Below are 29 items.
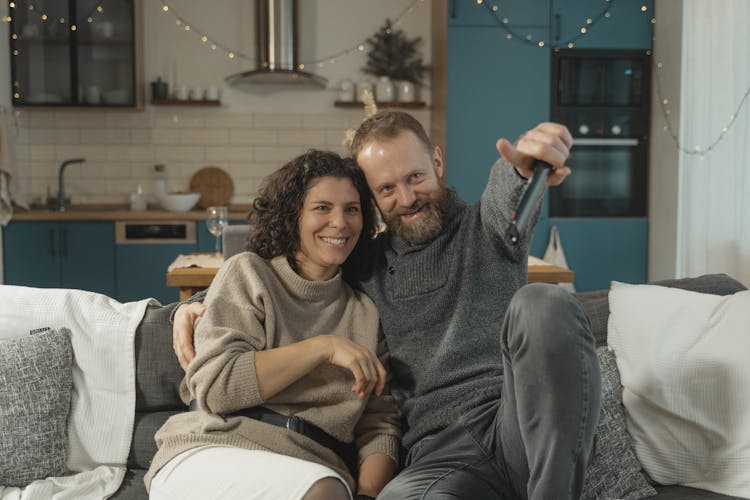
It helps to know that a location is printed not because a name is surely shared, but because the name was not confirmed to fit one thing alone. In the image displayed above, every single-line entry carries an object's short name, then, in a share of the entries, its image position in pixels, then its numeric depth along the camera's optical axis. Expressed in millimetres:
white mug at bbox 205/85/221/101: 5391
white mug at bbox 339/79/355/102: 5453
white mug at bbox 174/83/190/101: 5328
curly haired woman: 1584
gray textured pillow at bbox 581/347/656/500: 1814
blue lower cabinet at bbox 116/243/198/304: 4930
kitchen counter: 4848
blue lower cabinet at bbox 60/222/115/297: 4891
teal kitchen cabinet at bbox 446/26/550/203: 4977
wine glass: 3463
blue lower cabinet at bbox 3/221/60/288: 4859
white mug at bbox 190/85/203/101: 5355
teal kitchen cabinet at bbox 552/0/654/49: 4945
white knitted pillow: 1850
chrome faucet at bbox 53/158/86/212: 5174
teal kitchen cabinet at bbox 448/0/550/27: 4930
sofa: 1998
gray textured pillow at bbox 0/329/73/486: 1846
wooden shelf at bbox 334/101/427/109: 5398
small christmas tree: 5461
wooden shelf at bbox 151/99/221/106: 5312
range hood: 5262
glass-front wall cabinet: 5102
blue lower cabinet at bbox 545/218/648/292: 5031
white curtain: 3930
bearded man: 1384
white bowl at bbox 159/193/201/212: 5074
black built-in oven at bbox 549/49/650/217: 4992
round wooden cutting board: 5480
